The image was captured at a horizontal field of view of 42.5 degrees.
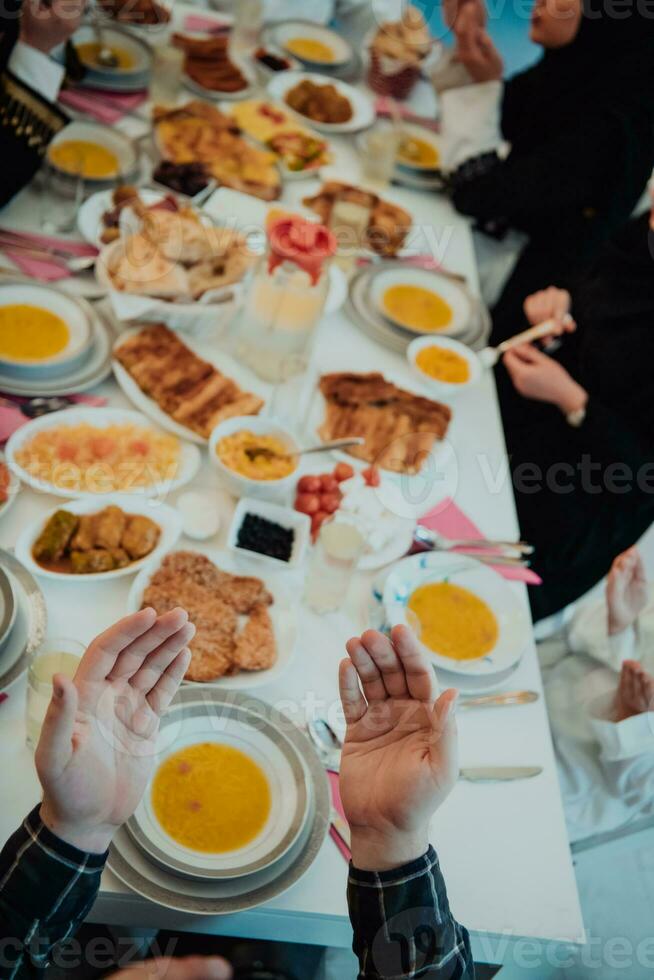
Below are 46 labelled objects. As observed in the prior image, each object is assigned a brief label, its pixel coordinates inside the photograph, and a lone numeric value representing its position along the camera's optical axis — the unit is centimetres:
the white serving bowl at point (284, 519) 159
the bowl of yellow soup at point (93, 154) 225
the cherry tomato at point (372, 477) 179
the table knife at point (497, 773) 137
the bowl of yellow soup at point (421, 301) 233
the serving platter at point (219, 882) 112
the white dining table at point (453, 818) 119
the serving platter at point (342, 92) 287
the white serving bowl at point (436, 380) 210
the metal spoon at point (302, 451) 172
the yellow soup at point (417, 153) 288
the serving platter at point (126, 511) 142
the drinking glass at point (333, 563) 154
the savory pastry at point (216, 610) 139
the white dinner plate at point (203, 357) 176
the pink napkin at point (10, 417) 162
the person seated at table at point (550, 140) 254
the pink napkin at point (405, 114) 312
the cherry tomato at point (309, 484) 171
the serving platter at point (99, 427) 154
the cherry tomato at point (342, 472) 177
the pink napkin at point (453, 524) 176
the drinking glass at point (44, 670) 120
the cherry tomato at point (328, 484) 172
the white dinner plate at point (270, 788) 115
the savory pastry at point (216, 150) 246
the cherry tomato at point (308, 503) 168
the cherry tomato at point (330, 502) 169
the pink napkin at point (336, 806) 124
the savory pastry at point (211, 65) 282
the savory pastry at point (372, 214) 249
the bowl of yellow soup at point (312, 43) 323
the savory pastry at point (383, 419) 190
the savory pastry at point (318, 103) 289
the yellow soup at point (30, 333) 176
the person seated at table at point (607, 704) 164
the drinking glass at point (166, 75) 260
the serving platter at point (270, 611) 138
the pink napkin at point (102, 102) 253
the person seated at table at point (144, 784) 102
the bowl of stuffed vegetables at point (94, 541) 145
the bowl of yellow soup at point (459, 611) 155
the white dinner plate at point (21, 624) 128
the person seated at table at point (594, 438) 224
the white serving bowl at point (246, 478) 165
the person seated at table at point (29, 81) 200
